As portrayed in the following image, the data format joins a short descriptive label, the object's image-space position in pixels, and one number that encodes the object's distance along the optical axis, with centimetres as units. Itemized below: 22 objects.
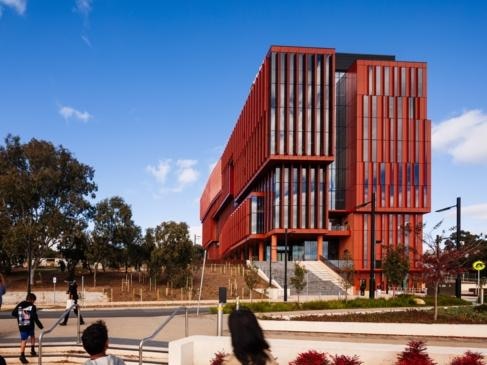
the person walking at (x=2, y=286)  1249
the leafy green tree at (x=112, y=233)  5238
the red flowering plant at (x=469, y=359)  930
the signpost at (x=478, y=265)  2658
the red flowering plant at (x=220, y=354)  994
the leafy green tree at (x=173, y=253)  4744
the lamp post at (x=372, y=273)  2802
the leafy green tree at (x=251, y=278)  3825
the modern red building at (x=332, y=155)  6731
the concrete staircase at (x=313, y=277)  5146
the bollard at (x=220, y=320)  1407
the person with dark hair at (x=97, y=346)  446
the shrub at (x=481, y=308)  2094
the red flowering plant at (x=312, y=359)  980
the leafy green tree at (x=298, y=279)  3634
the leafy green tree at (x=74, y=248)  5234
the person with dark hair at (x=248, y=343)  405
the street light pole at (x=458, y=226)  2588
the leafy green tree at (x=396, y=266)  4125
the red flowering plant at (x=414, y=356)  932
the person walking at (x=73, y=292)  2100
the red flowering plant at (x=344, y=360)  977
